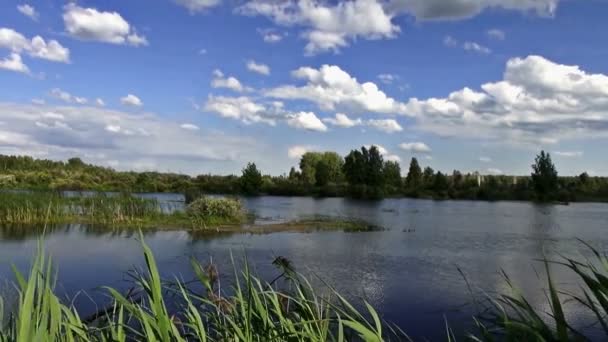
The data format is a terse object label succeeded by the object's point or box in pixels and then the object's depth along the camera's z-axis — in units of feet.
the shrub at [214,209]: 81.15
